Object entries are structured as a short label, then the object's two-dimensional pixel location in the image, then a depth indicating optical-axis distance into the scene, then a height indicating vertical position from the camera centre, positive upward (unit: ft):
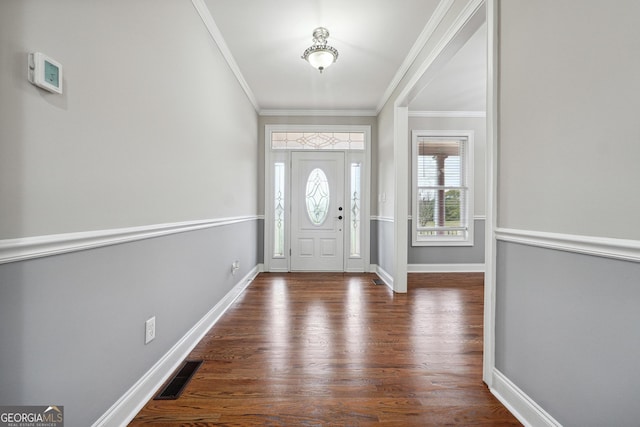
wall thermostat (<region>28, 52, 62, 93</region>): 3.05 +1.42
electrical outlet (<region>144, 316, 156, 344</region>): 5.18 -2.29
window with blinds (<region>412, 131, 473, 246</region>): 15.65 +0.61
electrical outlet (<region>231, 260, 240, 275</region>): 10.70 -2.38
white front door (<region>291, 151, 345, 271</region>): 15.58 -0.36
